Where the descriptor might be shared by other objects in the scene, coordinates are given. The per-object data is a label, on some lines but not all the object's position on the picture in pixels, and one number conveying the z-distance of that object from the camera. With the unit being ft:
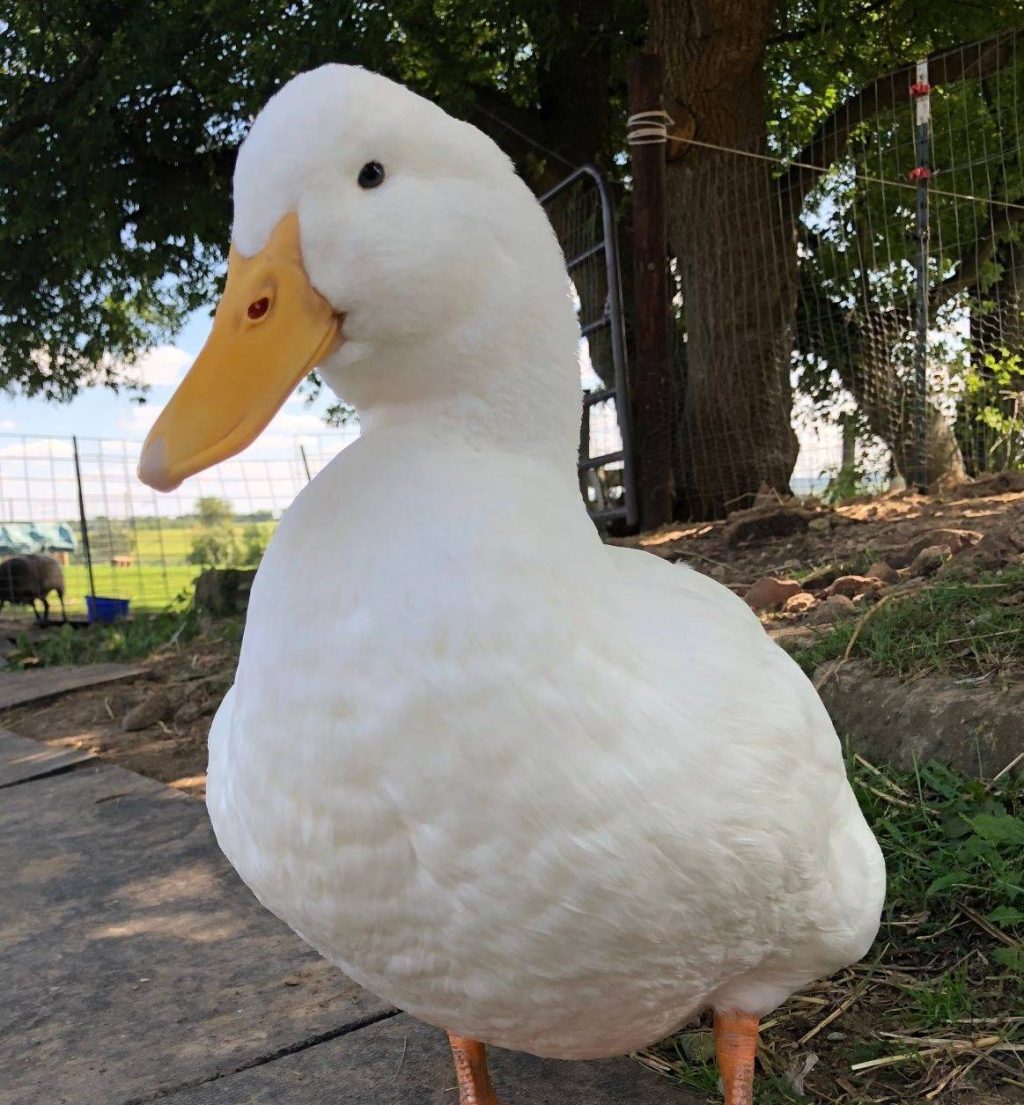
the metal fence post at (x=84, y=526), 34.30
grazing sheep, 31.35
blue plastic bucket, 29.60
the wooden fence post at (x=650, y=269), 16.98
